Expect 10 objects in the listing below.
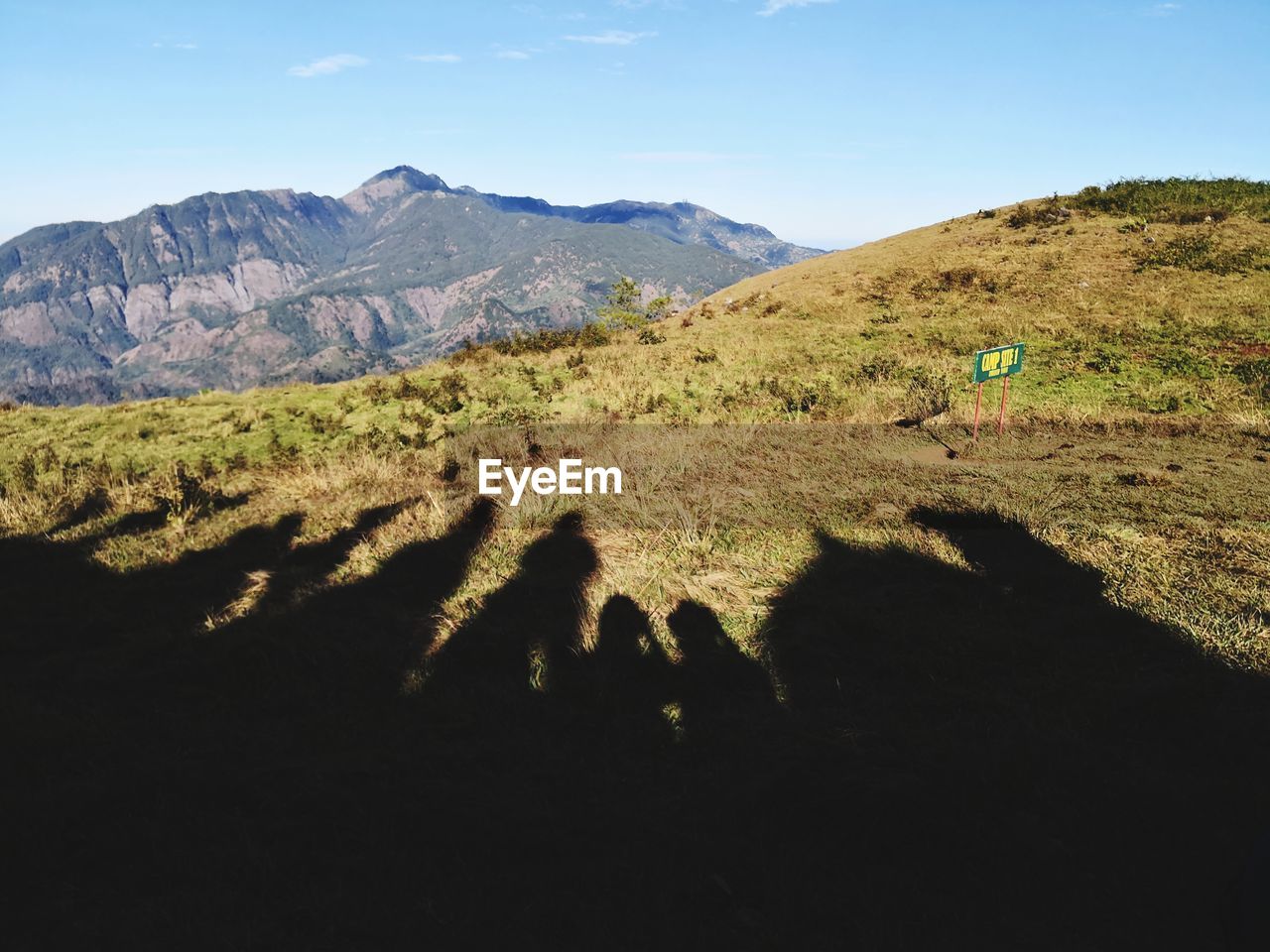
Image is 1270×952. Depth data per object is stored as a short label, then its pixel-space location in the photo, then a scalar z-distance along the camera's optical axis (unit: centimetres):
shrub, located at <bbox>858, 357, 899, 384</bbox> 1644
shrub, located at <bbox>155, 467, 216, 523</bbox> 863
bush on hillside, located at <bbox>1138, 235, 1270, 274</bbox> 2345
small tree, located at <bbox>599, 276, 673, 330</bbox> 4762
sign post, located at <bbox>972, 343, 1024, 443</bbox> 1002
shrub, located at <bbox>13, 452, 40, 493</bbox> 1034
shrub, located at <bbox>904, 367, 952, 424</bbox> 1348
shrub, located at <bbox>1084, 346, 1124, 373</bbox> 1511
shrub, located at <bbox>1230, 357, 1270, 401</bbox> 1262
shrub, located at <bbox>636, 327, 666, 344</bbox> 2431
